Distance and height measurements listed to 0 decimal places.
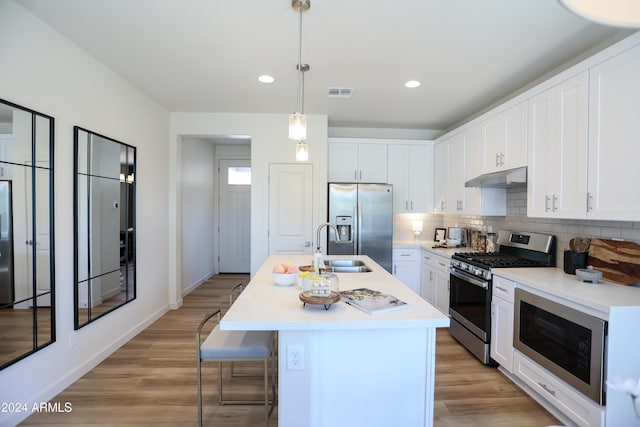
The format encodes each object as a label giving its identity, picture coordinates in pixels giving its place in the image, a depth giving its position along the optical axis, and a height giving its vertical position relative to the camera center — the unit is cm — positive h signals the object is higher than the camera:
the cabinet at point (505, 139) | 268 +70
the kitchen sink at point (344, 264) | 277 -54
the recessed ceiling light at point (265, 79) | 288 +128
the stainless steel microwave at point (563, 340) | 167 -83
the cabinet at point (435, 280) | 348 -88
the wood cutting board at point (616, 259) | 197 -33
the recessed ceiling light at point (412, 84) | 297 +129
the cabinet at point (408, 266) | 421 -79
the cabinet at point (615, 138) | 177 +47
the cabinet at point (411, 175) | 445 +53
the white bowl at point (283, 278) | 201 -47
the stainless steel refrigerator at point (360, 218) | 404 -11
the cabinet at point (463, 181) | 337 +40
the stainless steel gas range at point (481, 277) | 264 -63
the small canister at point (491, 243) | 348 -38
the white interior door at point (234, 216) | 617 -16
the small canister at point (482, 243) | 363 -40
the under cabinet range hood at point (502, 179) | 265 +31
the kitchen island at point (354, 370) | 147 -82
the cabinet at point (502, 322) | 237 -92
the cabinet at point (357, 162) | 436 +71
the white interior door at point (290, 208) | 411 +1
